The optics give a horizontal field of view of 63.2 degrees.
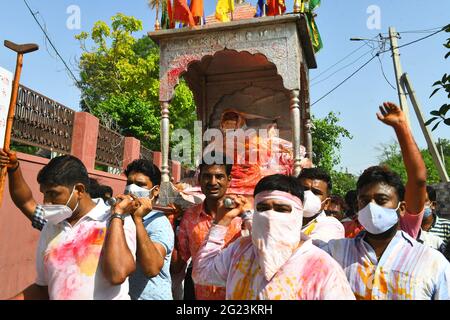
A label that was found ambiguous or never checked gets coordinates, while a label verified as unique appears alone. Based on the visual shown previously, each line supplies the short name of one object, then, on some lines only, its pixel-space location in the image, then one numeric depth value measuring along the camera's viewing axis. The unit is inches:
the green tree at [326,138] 709.9
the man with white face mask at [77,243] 66.4
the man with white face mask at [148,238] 77.7
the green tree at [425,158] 1119.5
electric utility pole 438.0
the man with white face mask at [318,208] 94.7
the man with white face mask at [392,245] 67.9
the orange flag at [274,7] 215.5
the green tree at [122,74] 799.1
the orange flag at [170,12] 214.2
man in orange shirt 106.1
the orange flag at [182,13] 206.4
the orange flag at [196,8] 209.0
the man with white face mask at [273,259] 62.4
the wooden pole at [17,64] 106.4
